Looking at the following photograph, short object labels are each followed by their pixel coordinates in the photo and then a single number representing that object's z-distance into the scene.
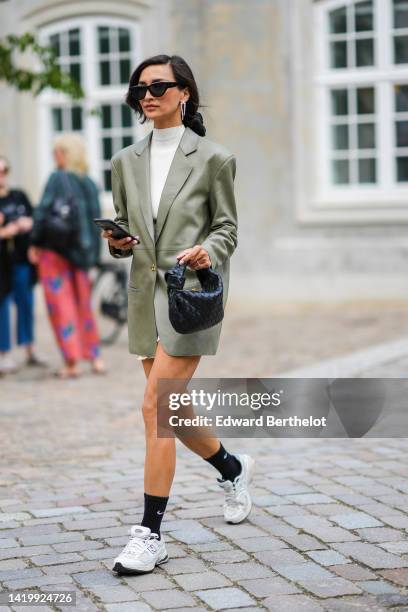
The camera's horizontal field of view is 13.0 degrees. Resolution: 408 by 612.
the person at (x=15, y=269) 15.02
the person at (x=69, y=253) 14.14
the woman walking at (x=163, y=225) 6.49
